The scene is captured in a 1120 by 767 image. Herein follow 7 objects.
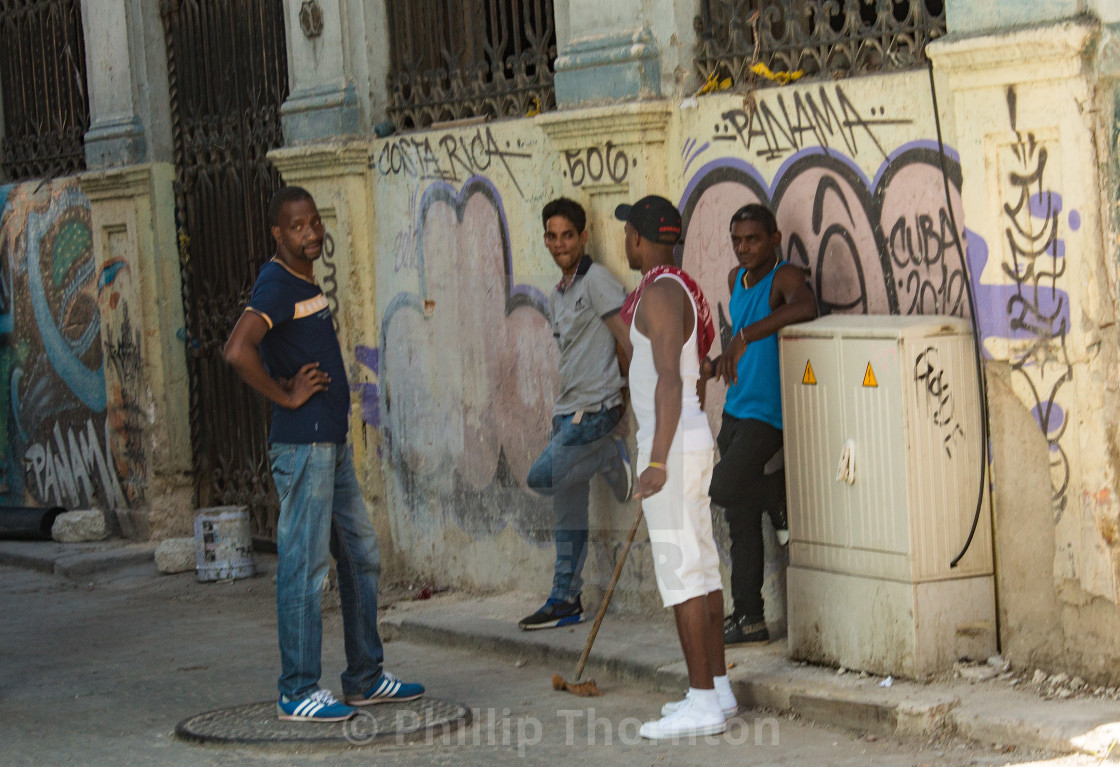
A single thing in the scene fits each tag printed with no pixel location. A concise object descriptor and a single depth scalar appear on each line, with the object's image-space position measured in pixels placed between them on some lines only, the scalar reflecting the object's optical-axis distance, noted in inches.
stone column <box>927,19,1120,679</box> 399.0
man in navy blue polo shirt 433.5
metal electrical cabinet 421.0
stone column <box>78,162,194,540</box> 796.2
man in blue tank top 469.5
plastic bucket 723.0
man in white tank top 404.5
